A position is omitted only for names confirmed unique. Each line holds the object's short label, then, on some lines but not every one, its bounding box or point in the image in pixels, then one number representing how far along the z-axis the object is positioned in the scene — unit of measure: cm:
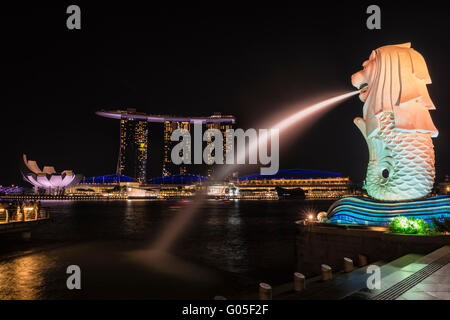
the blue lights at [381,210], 1412
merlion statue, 1569
